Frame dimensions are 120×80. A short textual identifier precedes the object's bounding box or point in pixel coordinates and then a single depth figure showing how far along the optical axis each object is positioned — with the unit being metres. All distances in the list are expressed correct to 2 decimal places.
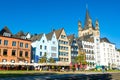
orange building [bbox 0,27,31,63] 36.03
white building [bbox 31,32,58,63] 41.92
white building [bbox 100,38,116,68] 59.48
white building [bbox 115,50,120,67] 64.48
